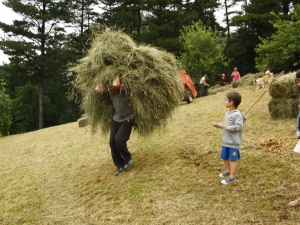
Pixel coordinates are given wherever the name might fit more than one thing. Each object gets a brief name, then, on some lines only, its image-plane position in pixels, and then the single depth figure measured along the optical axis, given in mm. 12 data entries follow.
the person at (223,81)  23325
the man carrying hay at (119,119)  5168
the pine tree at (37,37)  26000
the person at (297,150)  3432
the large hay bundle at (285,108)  7422
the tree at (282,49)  17922
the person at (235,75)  21578
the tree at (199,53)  24094
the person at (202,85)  19995
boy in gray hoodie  4105
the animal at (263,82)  15105
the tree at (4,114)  21611
